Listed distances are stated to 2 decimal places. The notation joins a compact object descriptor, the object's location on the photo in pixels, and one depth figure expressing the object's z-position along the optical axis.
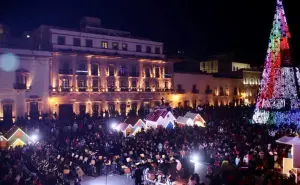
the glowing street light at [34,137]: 20.14
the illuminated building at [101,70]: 33.47
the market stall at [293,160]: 13.34
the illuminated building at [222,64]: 54.28
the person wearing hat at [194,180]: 11.96
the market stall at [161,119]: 25.58
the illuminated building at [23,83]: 29.62
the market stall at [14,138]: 18.36
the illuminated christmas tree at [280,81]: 24.31
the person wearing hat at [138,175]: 13.68
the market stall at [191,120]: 25.89
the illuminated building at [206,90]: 45.00
